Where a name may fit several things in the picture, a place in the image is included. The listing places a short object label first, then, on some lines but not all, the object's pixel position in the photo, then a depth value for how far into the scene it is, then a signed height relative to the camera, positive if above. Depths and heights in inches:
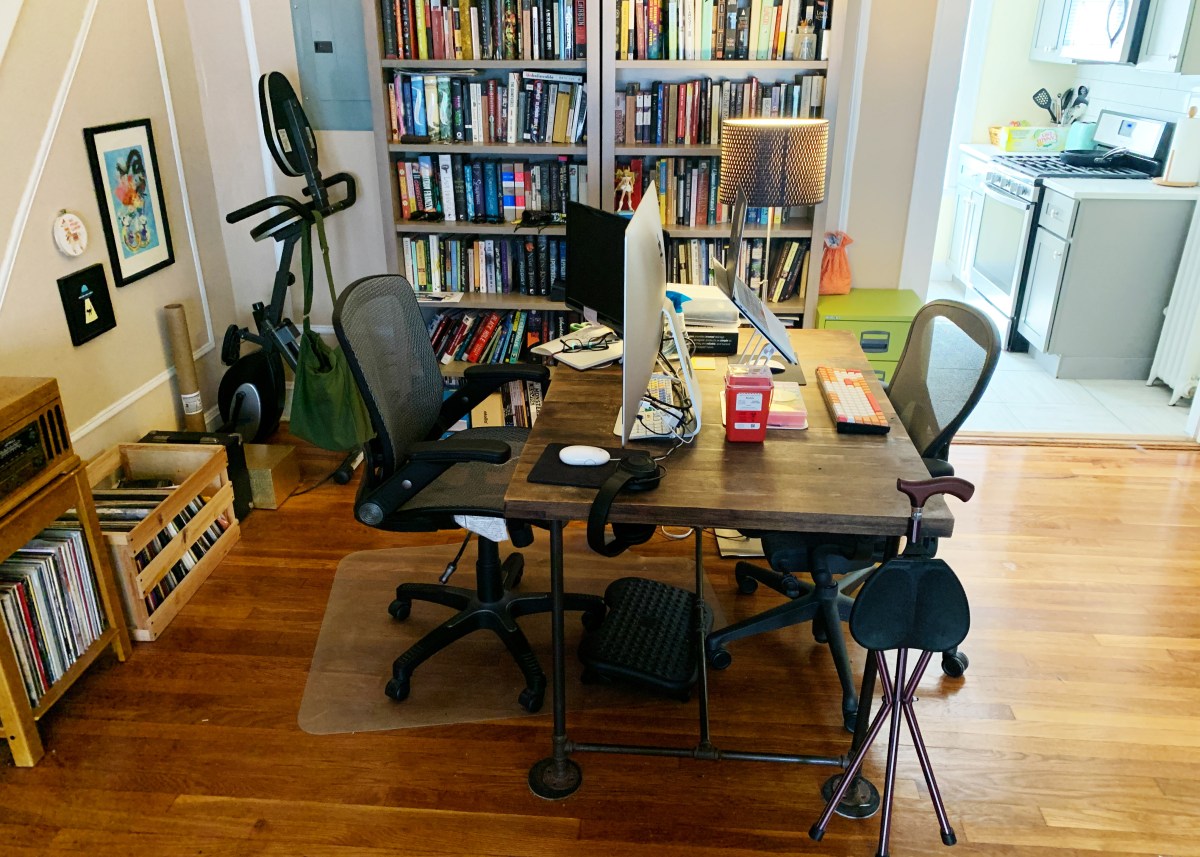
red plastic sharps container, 81.4 -29.7
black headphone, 71.0 -32.7
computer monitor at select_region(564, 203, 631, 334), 108.0 -24.4
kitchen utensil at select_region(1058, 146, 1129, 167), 188.2 -20.2
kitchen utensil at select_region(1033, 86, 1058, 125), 219.8 -9.9
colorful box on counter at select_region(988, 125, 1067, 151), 209.3 -17.8
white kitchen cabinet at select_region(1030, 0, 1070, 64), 203.3 +5.5
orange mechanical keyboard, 85.3 -32.4
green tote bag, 133.8 -48.4
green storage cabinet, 140.6 -39.0
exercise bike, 130.6 -31.2
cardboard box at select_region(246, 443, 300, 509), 132.3 -58.3
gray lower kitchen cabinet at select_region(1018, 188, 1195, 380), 164.6 -39.9
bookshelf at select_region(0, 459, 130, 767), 82.4 -52.8
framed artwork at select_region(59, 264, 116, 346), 112.0 -29.9
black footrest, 95.3 -61.2
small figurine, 139.9 -19.8
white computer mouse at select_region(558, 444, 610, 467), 78.0 -32.7
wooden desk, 70.9 -33.7
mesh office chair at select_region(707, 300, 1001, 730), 88.3 -37.0
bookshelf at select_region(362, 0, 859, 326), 130.1 -8.3
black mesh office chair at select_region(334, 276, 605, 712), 84.7 -38.4
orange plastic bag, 149.3 -32.8
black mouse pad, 75.3 -33.5
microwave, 172.2 +5.1
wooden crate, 100.9 -53.0
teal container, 203.8 -17.2
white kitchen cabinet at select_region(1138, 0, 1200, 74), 157.6 +3.1
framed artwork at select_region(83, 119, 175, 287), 117.9 -18.6
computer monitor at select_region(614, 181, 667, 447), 70.2 -20.0
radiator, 160.6 -47.2
